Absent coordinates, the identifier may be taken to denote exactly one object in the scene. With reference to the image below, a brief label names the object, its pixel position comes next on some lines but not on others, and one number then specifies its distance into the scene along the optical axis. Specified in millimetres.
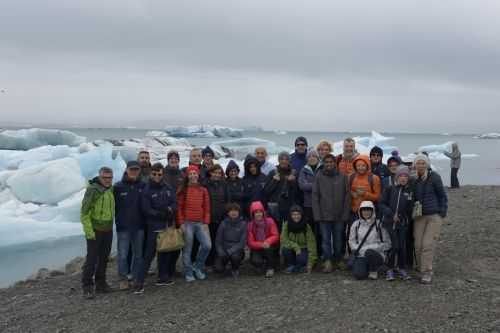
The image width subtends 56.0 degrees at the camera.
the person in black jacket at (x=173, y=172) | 5375
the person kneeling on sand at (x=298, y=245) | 5328
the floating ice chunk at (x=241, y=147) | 27688
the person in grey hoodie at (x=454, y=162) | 13555
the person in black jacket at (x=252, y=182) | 5523
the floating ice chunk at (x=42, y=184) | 13367
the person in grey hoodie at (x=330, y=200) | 5141
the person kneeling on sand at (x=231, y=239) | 5297
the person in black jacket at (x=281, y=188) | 5449
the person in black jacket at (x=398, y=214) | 4887
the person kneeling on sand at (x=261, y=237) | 5297
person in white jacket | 4926
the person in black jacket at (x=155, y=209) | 4945
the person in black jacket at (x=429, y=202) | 4879
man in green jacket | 4766
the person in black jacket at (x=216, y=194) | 5406
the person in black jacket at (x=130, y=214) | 4992
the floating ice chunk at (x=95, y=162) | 15688
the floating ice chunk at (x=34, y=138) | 28002
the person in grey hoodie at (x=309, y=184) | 5324
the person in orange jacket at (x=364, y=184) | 5090
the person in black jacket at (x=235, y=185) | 5523
